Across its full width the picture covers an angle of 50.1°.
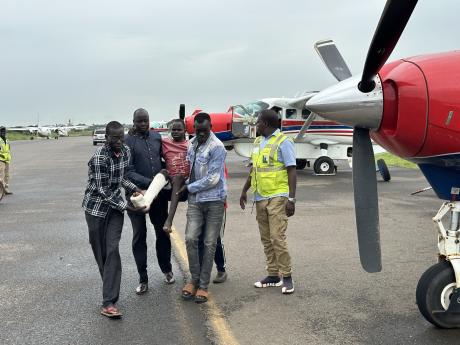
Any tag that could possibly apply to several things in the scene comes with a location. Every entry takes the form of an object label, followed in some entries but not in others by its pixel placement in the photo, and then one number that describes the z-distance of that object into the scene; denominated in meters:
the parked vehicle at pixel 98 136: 50.08
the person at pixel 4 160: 11.53
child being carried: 4.71
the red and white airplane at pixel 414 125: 3.69
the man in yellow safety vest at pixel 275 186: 4.84
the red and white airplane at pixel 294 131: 15.89
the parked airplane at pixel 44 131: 83.56
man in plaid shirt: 4.35
